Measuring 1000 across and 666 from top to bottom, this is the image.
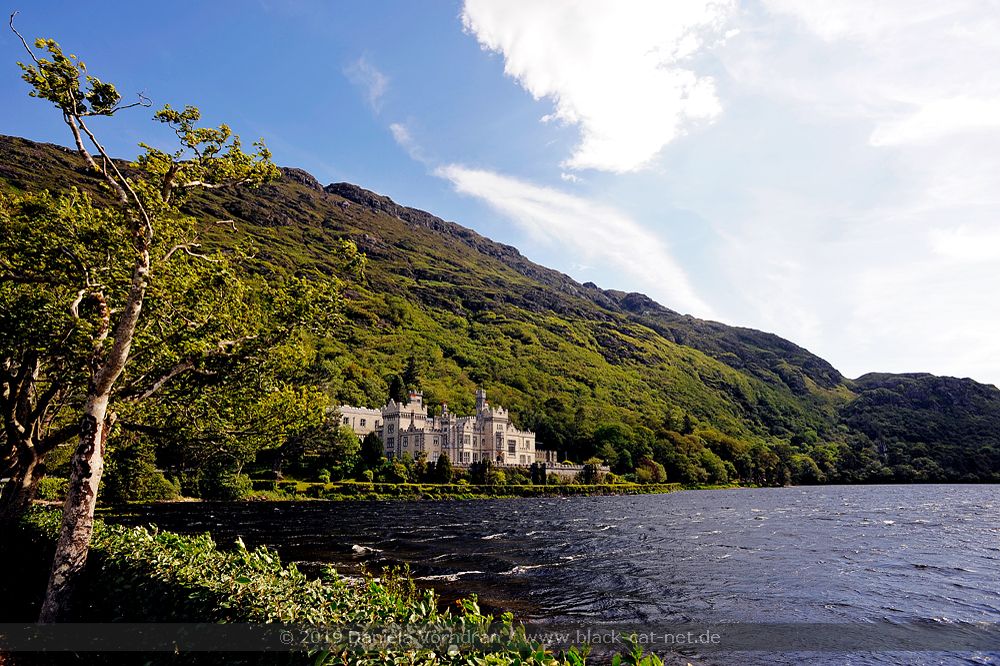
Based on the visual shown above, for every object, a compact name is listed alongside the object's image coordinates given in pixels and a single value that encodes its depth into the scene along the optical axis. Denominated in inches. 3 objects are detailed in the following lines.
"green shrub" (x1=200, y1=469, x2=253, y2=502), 2942.9
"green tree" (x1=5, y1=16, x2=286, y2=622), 435.5
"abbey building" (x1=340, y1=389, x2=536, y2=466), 5315.0
